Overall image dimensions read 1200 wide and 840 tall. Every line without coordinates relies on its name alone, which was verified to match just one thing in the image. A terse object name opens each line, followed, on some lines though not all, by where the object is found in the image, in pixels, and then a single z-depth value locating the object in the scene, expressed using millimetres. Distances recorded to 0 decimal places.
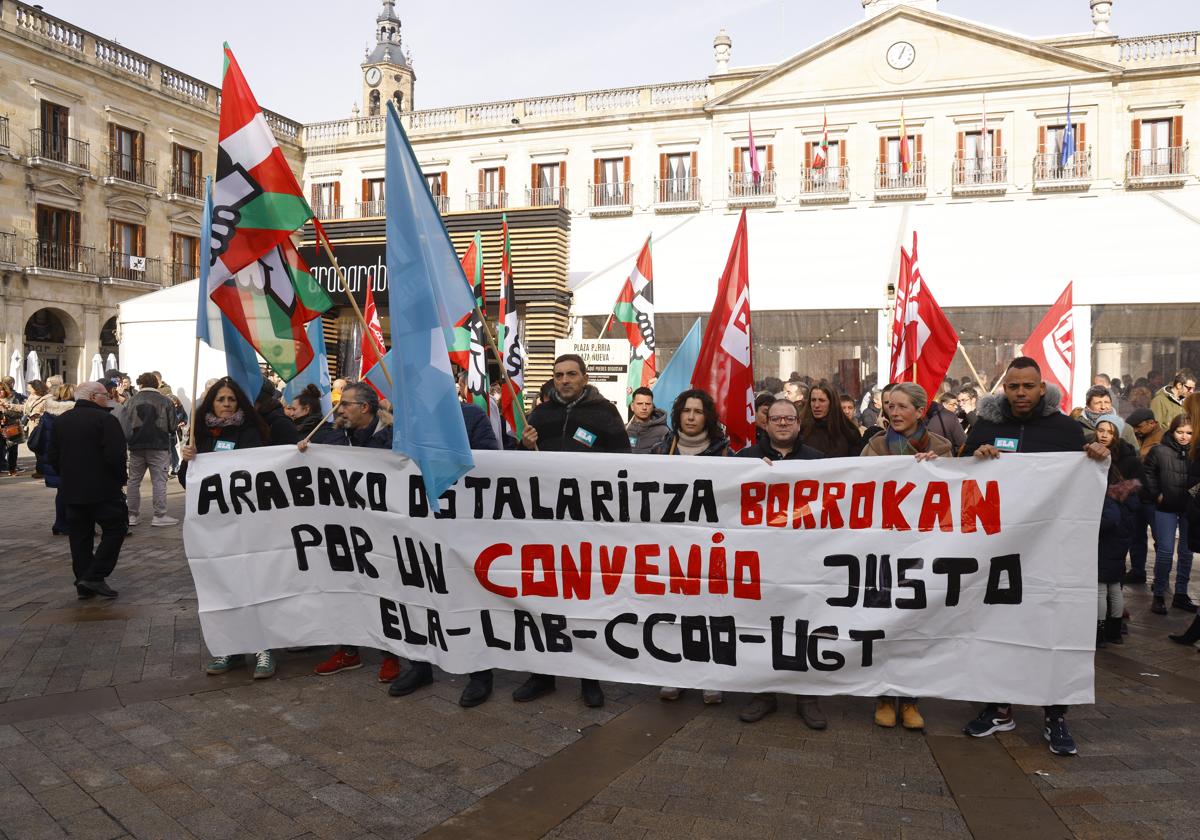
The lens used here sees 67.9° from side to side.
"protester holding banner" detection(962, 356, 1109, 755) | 4066
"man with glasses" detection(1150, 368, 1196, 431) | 9000
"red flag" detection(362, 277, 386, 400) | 4898
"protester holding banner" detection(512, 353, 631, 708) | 5070
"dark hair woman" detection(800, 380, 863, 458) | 5730
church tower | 72438
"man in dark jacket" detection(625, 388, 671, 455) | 6445
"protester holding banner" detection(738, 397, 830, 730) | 4262
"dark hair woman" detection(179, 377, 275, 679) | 5258
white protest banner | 4016
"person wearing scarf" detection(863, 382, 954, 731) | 4582
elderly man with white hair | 6500
